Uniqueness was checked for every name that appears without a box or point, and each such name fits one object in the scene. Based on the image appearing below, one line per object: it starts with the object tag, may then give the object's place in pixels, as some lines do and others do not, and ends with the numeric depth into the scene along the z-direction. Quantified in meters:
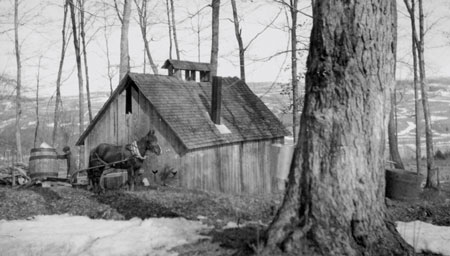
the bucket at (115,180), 17.14
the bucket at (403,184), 12.32
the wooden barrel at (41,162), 14.27
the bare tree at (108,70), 39.84
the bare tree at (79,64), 29.20
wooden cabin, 16.47
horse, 13.78
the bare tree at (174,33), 34.81
